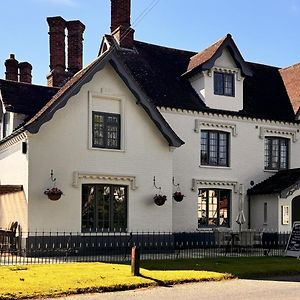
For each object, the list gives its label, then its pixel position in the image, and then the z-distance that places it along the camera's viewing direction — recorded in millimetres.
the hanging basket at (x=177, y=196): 24484
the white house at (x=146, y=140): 21375
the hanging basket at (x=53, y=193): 20500
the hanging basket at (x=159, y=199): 22766
